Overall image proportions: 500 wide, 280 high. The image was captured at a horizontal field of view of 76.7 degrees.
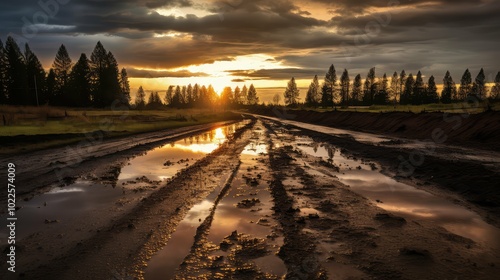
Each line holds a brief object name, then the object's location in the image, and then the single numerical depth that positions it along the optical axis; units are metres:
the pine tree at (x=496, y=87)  117.50
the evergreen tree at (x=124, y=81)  111.58
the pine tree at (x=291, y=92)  164.25
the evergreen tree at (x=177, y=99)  162.89
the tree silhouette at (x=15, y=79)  69.12
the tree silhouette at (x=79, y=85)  76.33
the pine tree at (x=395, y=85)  136.00
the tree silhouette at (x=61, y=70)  78.06
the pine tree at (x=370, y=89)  115.06
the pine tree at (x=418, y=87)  108.93
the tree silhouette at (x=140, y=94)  167.84
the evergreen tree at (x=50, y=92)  76.56
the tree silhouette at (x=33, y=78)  72.75
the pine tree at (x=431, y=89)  118.69
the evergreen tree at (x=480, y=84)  117.68
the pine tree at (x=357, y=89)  127.38
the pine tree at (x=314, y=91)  145.62
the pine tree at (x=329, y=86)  123.51
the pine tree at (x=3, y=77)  69.00
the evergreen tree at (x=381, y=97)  104.88
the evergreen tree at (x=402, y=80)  134.35
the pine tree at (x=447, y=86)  117.26
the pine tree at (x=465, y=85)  120.01
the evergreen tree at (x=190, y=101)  176.00
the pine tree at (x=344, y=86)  127.44
